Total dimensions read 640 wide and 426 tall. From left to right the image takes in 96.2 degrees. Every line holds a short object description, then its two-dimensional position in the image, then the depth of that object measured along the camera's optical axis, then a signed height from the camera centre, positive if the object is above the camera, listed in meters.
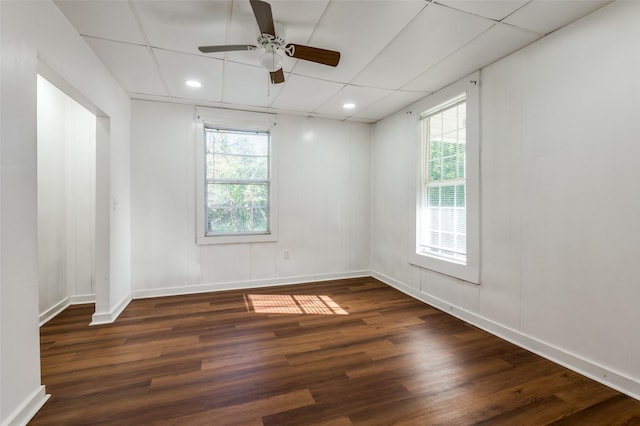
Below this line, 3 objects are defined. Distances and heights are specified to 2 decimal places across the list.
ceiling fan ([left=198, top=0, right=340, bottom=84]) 2.07 +1.25
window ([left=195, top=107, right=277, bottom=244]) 3.97 +0.50
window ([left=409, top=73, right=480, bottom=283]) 2.95 +0.32
